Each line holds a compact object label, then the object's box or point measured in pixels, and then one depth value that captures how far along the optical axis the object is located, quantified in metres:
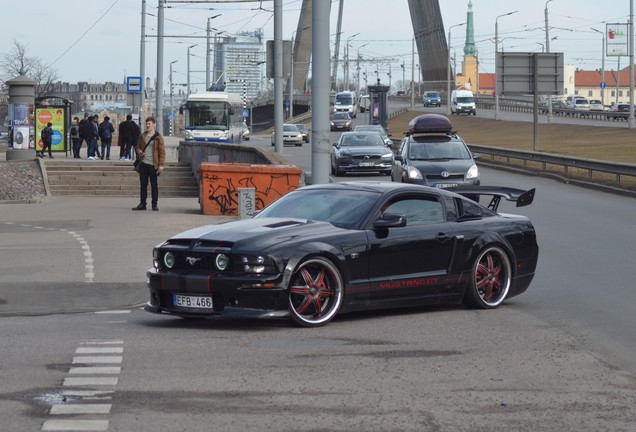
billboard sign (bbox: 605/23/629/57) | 86.81
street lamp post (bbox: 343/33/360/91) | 147.49
